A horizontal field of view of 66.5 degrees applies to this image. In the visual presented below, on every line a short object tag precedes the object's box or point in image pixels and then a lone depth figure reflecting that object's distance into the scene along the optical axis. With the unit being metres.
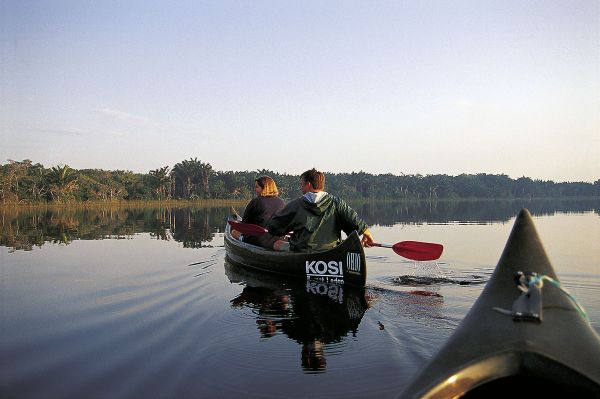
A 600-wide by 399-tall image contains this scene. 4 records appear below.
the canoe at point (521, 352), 1.89
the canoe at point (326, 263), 6.03
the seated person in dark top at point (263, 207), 8.59
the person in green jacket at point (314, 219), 6.67
